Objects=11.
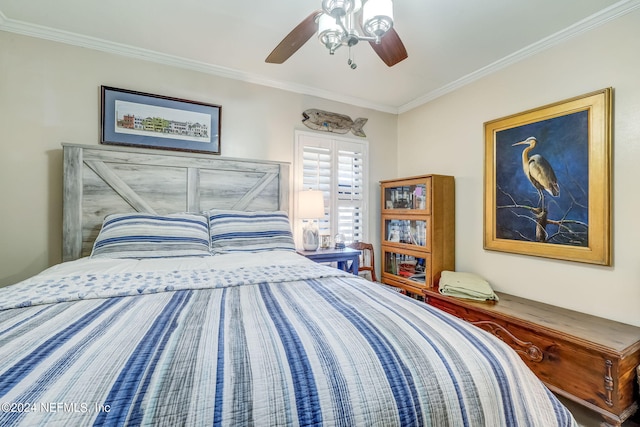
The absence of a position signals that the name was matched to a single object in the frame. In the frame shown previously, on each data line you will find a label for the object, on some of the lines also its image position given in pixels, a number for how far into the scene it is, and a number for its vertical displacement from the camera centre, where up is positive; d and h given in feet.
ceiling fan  4.31 +3.29
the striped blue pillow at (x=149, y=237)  6.24 -0.56
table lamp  9.12 +0.14
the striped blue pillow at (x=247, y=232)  7.27 -0.47
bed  1.75 -1.11
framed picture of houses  7.71 +2.74
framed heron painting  6.25 +0.93
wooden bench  4.87 -2.64
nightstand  8.71 -1.33
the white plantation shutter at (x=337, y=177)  10.34 +1.50
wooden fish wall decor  10.39 +3.66
